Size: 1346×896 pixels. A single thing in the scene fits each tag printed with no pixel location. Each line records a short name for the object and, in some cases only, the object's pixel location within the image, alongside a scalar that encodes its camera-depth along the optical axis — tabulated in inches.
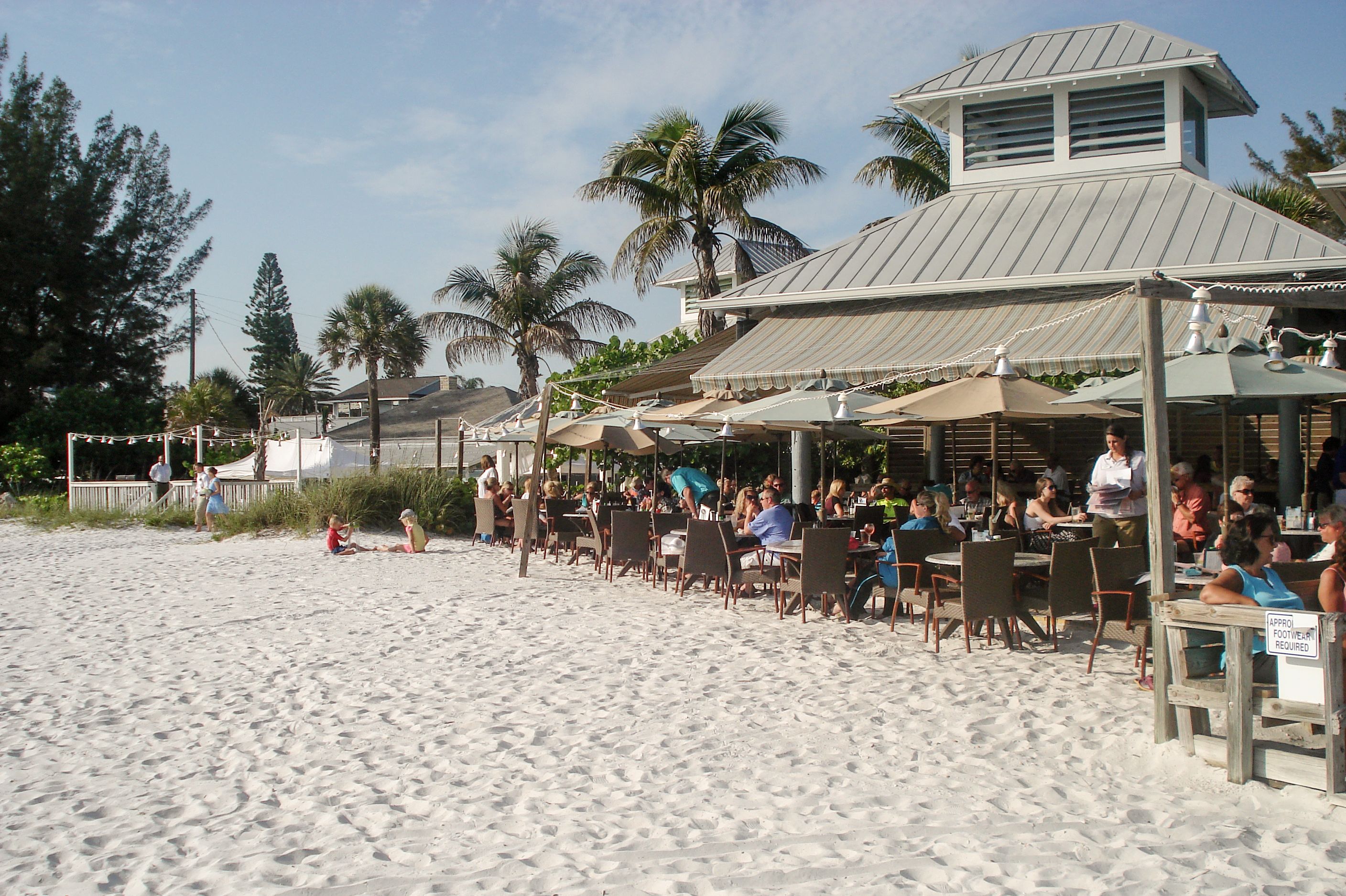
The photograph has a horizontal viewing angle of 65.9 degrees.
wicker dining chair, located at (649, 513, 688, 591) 431.2
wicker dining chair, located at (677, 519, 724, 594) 368.2
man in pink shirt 332.2
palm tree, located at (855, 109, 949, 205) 882.8
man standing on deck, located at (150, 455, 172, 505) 856.9
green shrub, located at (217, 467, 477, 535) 652.7
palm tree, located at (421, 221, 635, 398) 1352.1
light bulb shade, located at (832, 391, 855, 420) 350.6
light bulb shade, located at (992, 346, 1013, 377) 317.4
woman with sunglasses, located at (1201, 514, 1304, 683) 182.1
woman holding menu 309.1
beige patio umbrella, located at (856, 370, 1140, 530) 331.3
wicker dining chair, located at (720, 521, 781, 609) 359.6
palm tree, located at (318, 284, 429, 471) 1646.2
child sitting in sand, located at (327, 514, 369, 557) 560.7
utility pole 1628.9
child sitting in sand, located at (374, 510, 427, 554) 565.6
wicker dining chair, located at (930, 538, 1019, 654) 271.3
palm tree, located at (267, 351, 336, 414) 2591.0
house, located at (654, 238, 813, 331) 1016.9
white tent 946.1
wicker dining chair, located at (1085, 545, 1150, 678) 249.4
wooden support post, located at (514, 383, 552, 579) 461.4
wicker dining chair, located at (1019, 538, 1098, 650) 263.6
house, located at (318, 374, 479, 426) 2207.2
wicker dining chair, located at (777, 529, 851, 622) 323.6
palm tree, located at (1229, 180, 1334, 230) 745.0
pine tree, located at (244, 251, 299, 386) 2844.5
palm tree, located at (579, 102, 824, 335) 788.6
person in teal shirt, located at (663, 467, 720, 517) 517.7
